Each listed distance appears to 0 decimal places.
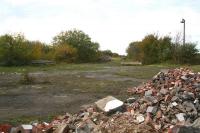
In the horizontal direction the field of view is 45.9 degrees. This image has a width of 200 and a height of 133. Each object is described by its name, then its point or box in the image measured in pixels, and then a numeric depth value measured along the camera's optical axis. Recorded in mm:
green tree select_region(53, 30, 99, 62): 30820
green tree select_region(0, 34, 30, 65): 22906
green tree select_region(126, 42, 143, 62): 26763
